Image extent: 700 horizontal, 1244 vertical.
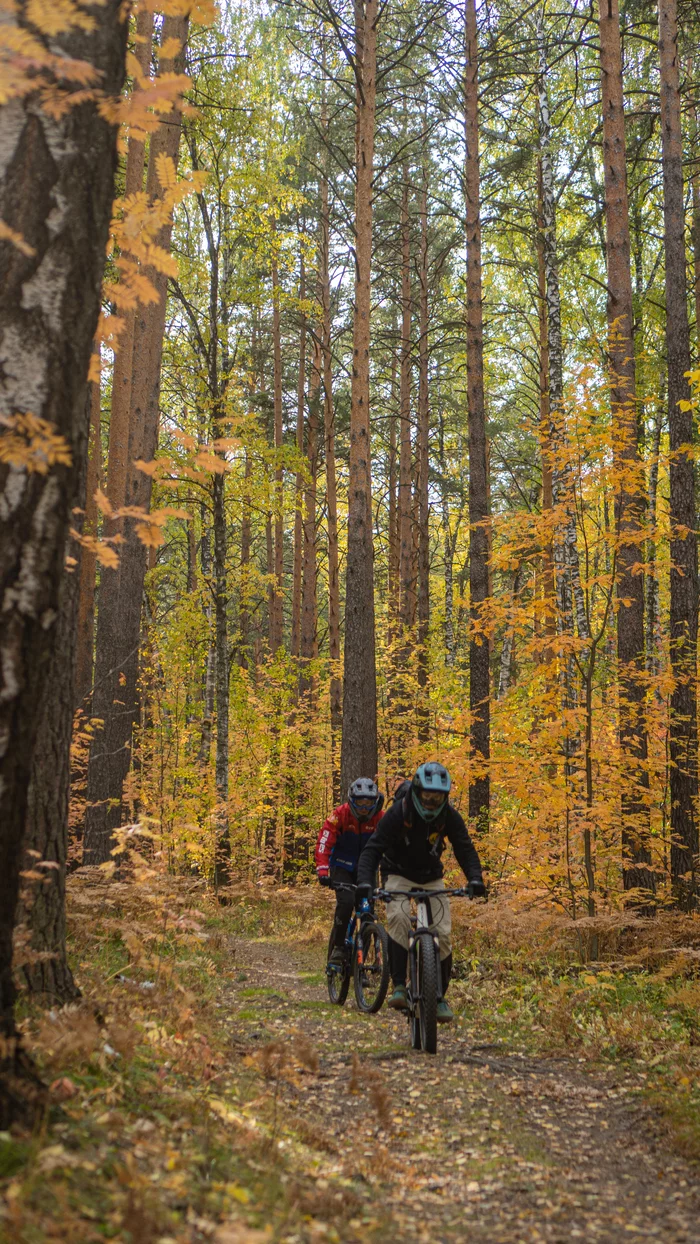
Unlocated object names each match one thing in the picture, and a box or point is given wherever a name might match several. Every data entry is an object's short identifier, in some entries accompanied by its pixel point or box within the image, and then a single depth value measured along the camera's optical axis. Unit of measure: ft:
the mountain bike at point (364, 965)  25.18
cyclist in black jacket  21.27
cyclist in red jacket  26.86
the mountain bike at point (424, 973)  20.11
